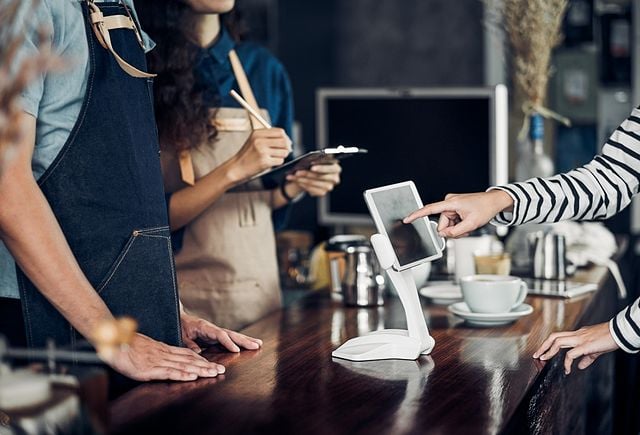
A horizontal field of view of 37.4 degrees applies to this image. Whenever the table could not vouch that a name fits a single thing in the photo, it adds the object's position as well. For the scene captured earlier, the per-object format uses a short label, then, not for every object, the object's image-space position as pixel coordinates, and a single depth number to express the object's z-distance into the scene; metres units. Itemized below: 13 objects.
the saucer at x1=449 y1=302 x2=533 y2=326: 2.11
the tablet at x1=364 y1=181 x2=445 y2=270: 1.75
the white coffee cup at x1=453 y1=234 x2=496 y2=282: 2.61
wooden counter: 1.42
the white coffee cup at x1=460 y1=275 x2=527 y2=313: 2.11
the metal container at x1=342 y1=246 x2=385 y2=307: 2.38
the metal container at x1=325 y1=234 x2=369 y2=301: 2.55
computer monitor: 2.91
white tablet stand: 1.80
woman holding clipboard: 2.35
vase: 3.23
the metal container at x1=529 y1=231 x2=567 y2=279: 2.70
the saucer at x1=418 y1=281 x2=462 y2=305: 2.41
